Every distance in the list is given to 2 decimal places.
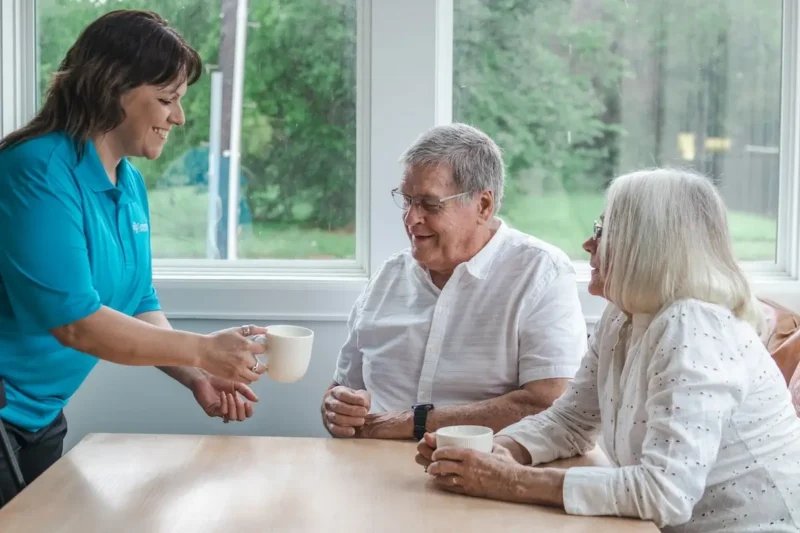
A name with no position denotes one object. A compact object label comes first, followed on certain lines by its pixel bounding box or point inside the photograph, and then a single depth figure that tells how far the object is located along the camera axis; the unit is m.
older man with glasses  2.20
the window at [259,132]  3.03
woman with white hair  1.51
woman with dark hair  1.77
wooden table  1.49
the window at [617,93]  3.00
